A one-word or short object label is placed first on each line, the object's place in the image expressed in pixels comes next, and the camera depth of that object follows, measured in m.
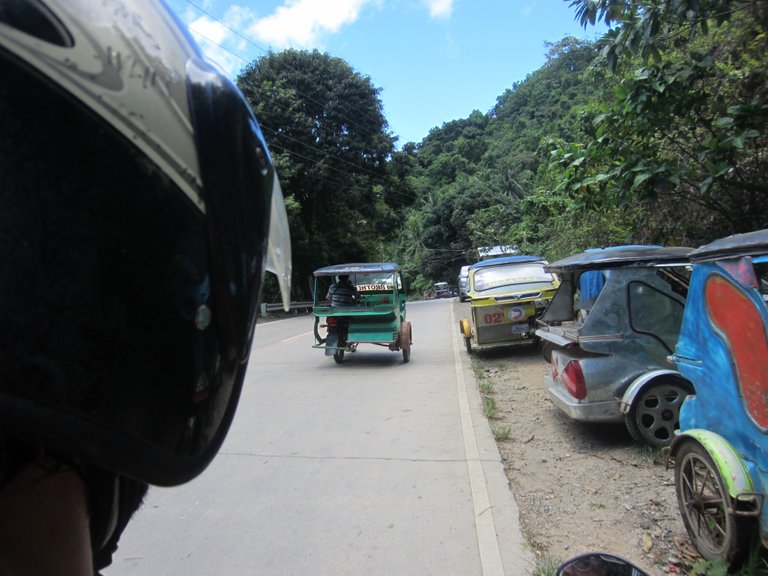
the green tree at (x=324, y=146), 24.27
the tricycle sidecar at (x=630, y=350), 4.73
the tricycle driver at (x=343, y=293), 10.11
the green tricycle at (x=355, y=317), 9.69
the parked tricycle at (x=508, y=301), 9.41
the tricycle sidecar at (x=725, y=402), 2.66
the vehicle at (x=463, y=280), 27.59
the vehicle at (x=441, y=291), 46.44
